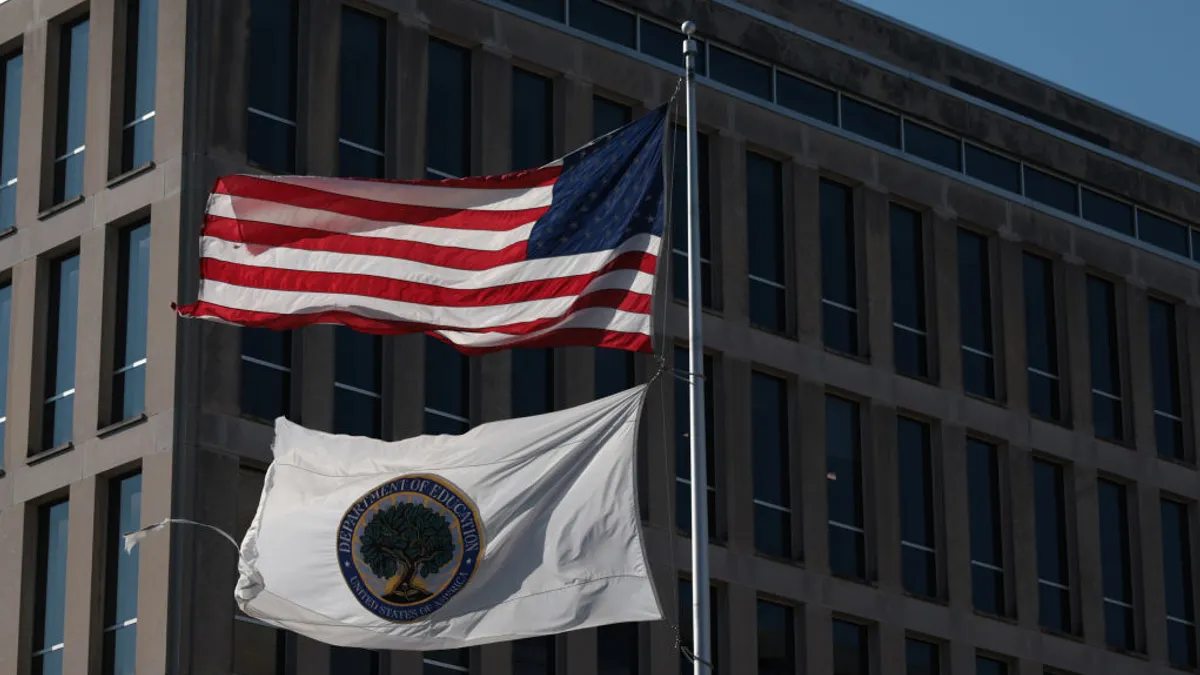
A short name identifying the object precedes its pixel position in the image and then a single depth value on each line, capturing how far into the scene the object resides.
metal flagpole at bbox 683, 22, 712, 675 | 24.17
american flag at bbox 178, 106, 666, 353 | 25.06
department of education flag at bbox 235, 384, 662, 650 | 24.41
